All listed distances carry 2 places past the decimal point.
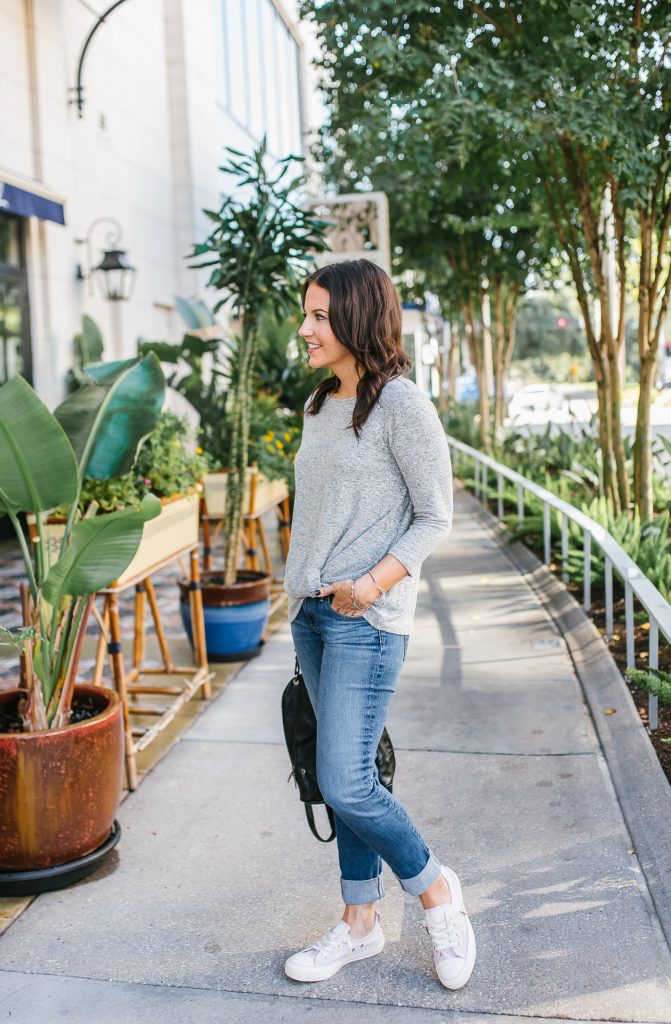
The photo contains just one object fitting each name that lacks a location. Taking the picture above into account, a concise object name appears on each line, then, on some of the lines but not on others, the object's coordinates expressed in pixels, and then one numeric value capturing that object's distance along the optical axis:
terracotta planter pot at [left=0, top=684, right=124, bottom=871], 3.20
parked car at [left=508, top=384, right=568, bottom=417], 38.59
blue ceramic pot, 5.79
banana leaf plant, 3.18
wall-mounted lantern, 11.09
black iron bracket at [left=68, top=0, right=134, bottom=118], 10.80
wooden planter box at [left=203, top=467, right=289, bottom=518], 6.77
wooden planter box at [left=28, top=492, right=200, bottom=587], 4.18
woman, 2.52
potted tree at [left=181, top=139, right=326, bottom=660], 5.76
